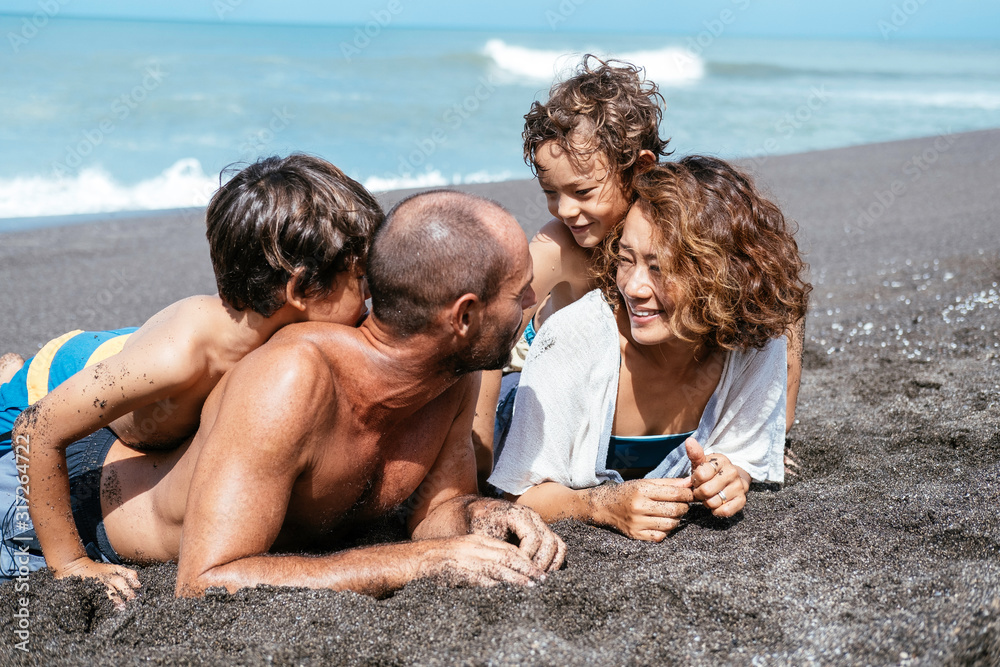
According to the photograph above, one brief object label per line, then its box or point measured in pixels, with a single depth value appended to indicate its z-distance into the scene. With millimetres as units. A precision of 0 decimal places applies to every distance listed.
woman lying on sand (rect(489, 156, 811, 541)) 2773
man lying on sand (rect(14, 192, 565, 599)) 2152
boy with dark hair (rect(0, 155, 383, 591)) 2469
